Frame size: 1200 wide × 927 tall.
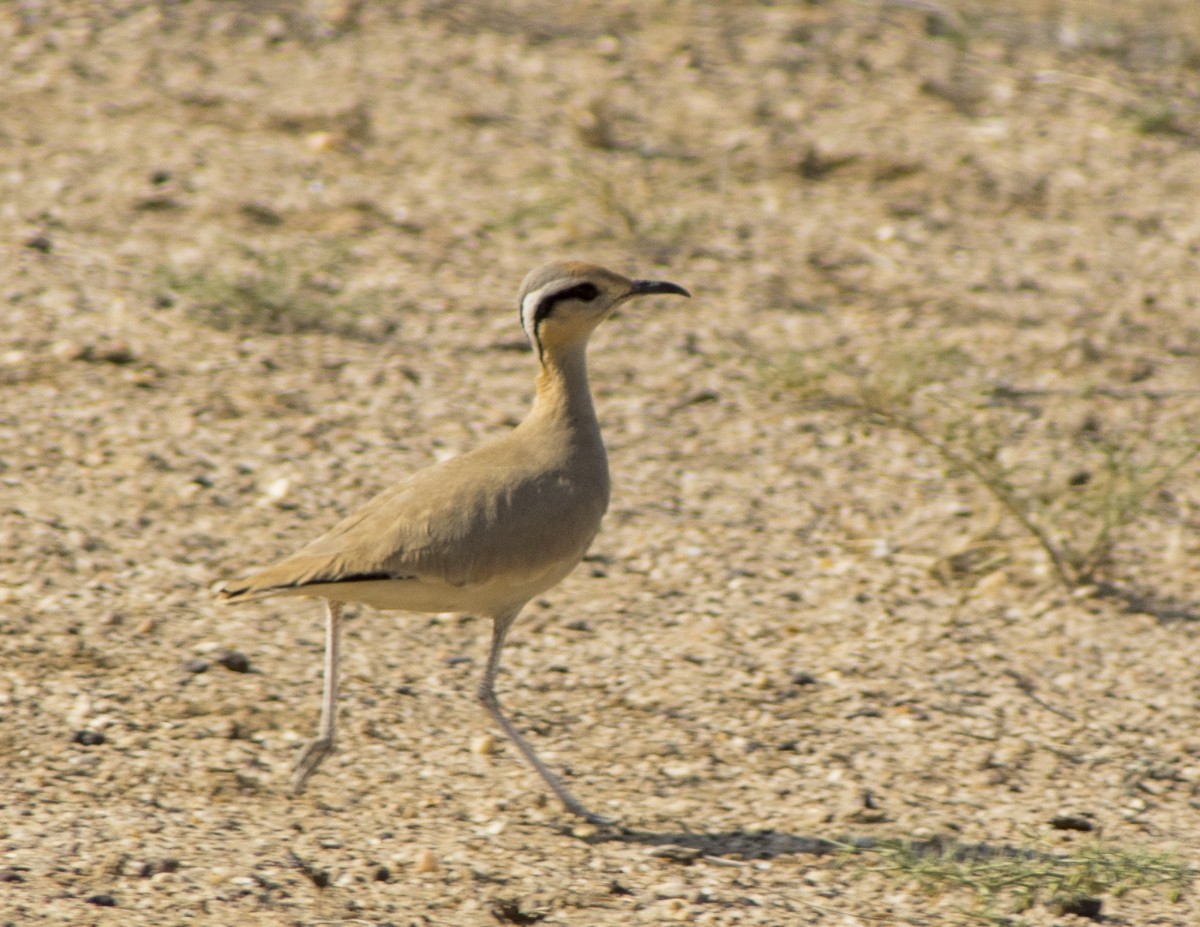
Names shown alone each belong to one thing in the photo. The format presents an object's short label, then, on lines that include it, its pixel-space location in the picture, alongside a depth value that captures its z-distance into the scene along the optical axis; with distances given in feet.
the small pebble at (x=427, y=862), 30.32
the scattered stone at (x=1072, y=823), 33.55
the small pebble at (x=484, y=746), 35.58
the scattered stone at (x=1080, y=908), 30.48
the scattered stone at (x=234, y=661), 37.04
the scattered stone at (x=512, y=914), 29.04
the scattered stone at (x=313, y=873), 29.35
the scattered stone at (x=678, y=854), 31.71
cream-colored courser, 31.71
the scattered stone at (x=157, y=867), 28.94
